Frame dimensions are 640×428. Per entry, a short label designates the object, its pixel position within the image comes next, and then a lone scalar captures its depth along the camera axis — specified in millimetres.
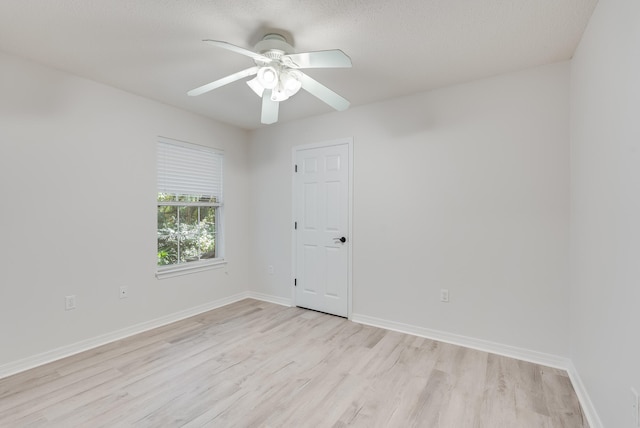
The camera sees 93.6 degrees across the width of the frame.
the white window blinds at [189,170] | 3412
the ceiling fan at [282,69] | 1833
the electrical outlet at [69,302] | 2607
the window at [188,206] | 3445
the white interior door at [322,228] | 3551
